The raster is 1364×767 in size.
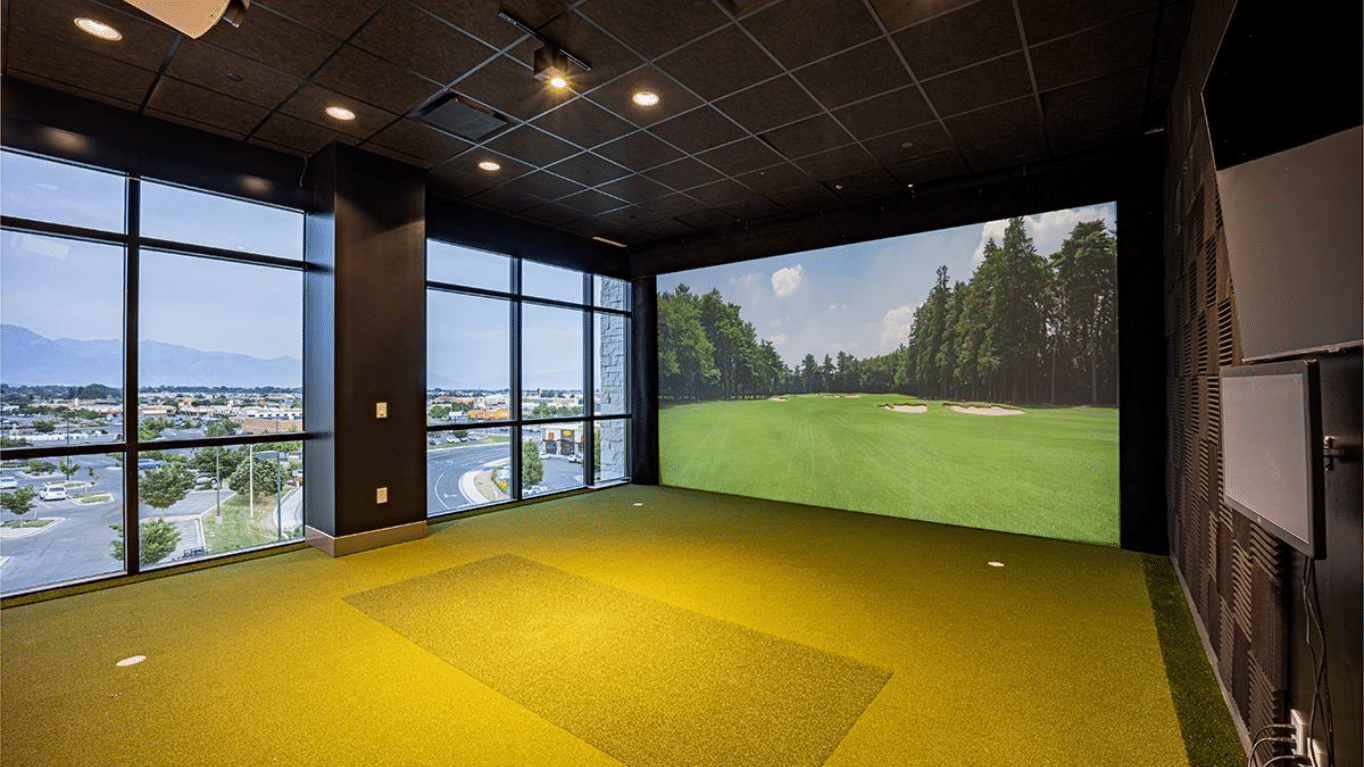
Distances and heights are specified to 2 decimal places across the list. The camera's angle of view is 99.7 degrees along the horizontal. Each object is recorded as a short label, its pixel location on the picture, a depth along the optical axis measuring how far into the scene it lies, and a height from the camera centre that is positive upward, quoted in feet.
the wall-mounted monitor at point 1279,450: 3.80 -0.51
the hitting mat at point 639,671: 7.01 -4.20
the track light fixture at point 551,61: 10.11 +5.89
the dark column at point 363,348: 14.56 +1.21
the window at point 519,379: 18.99 +0.50
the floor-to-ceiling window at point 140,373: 11.99 +0.53
